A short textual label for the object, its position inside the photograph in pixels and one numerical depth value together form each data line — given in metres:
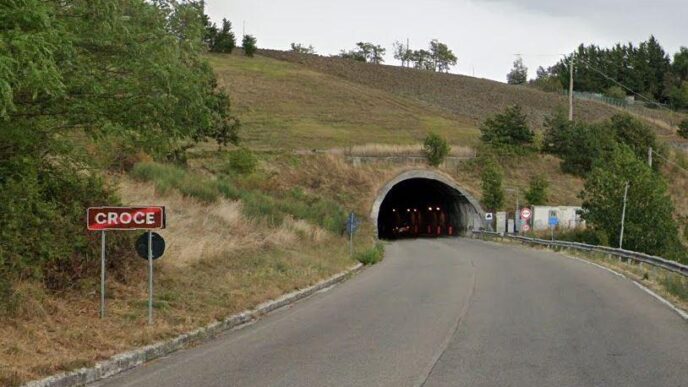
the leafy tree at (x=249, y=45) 117.81
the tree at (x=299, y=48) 175.98
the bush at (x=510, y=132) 68.62
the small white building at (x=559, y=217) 52.41
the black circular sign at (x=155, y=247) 12.12
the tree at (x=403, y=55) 182.61
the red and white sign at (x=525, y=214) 46.62
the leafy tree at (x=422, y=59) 181.88
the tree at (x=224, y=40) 112.19
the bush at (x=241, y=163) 45.78
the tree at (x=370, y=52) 181.12
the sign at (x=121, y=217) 11.59
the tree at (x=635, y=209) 44.69
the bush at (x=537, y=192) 56.66
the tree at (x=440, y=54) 181.25
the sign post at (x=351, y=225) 30.19
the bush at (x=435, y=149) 59.16
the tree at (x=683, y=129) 90.38
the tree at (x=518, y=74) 191.50
